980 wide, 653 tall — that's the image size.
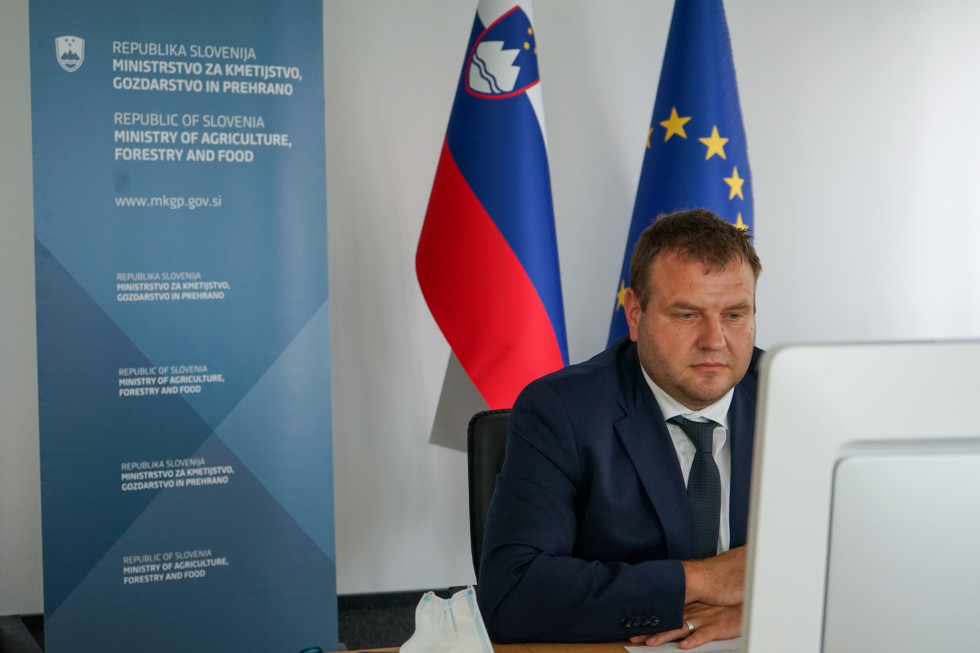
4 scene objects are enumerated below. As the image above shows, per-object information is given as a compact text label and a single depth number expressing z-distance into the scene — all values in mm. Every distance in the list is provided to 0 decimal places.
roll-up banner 2398
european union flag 2791
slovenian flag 2750
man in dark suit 1362
